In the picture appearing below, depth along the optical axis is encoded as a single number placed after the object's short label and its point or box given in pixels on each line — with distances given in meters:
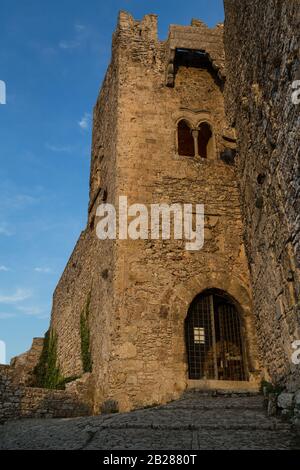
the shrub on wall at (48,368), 16.13
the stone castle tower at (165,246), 9.39
